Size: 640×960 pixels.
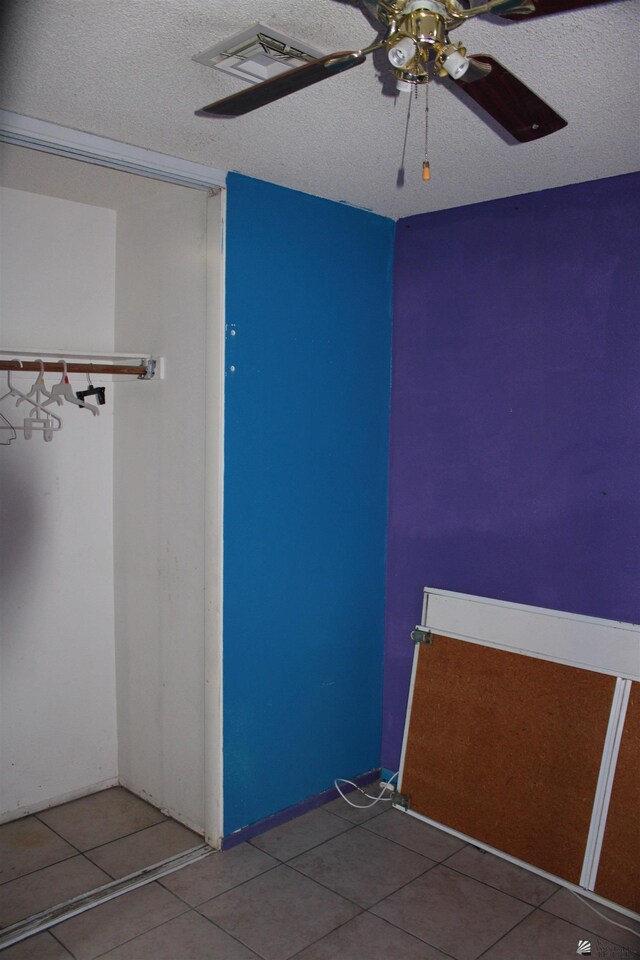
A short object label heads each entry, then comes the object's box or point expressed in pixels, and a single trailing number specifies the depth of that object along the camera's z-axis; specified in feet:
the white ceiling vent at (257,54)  6.15
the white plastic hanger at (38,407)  10.02
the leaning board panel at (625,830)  8.80
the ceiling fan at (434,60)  4.65
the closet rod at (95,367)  9.71
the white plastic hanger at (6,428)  10.13
